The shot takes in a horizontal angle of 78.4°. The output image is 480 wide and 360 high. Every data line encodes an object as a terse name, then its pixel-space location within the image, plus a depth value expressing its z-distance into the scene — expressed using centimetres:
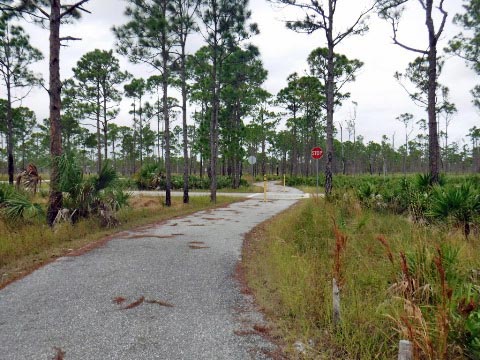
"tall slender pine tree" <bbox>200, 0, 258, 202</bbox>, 1511
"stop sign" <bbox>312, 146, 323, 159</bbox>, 1471
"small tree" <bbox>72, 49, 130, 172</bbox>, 2634
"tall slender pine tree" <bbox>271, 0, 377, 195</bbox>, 1230
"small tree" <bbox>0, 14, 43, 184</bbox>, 2145
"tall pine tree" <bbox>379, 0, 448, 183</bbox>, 1035
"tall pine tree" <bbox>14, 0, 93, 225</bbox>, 786
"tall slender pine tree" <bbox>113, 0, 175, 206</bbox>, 1310
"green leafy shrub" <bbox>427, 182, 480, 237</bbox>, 605
